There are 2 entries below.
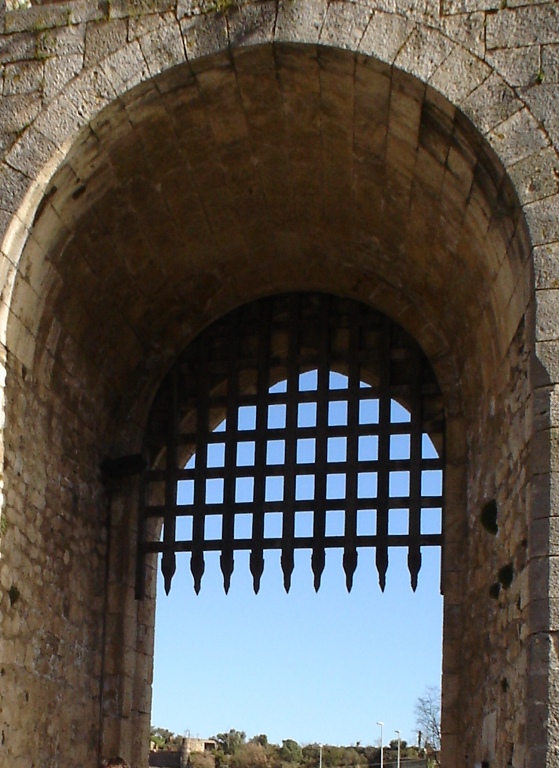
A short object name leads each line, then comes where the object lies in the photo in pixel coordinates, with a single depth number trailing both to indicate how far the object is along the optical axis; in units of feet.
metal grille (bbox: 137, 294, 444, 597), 26.84
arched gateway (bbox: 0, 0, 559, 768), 20.43
